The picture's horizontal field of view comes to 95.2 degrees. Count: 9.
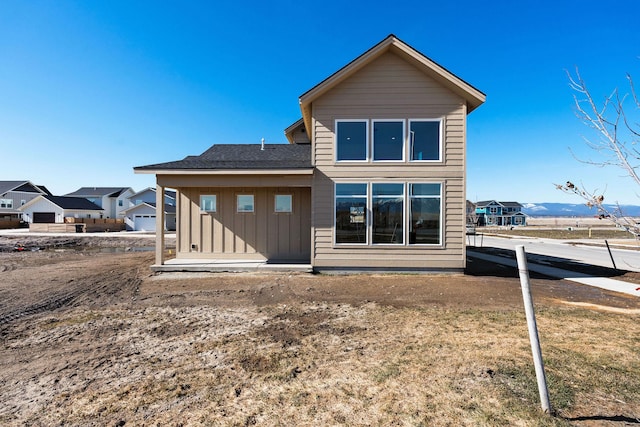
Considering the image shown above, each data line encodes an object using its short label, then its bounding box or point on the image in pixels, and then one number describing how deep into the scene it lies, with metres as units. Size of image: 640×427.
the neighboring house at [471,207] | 59.87
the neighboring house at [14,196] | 43.90
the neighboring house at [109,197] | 46.12
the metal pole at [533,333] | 2.53
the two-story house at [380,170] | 9.34
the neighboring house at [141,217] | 36.53
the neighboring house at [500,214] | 68.44
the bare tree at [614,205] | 2.18
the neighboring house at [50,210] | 39.56
